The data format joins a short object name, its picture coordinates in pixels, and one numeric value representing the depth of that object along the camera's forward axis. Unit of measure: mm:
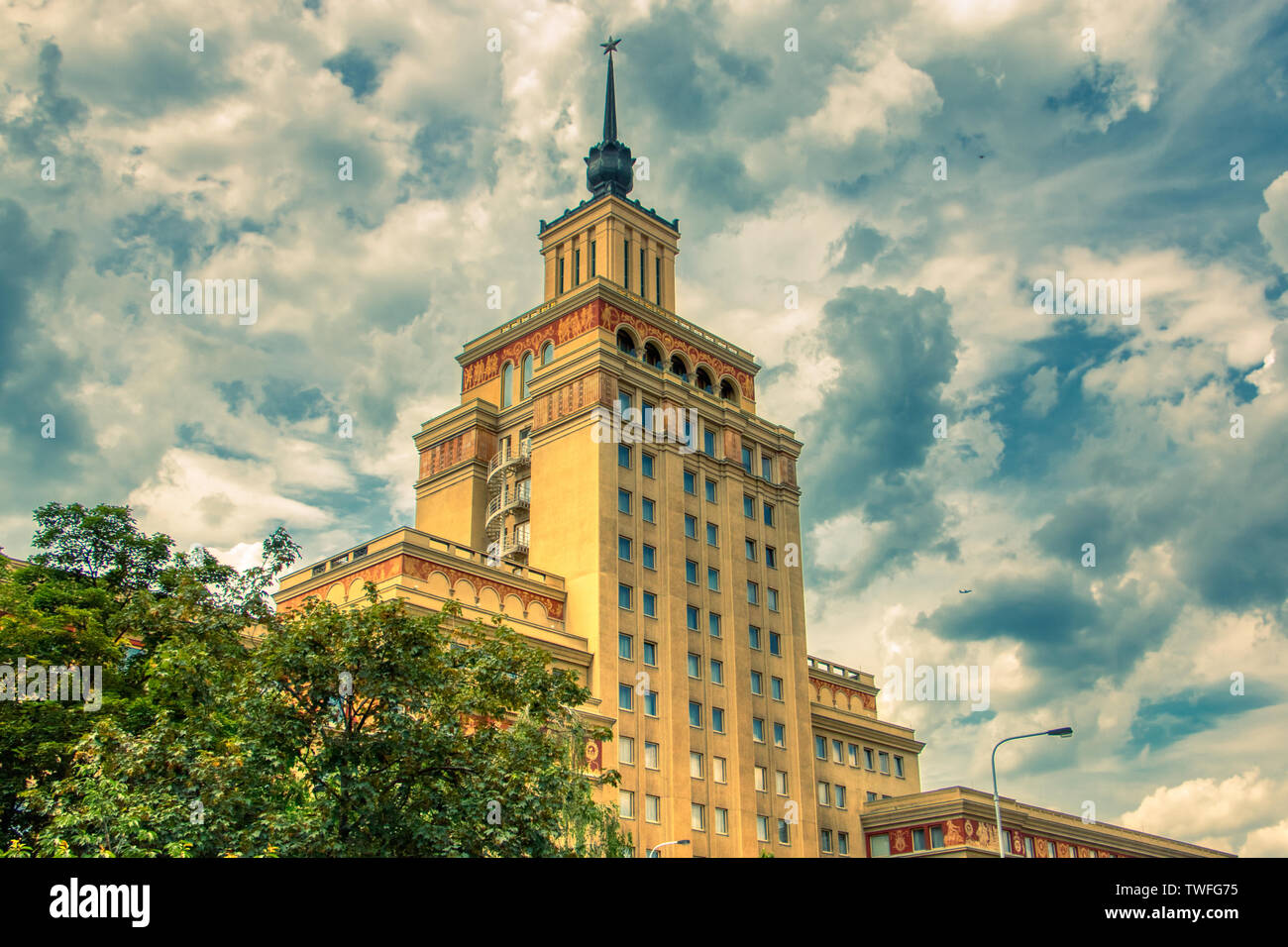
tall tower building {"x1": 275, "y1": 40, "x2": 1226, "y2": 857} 59594
